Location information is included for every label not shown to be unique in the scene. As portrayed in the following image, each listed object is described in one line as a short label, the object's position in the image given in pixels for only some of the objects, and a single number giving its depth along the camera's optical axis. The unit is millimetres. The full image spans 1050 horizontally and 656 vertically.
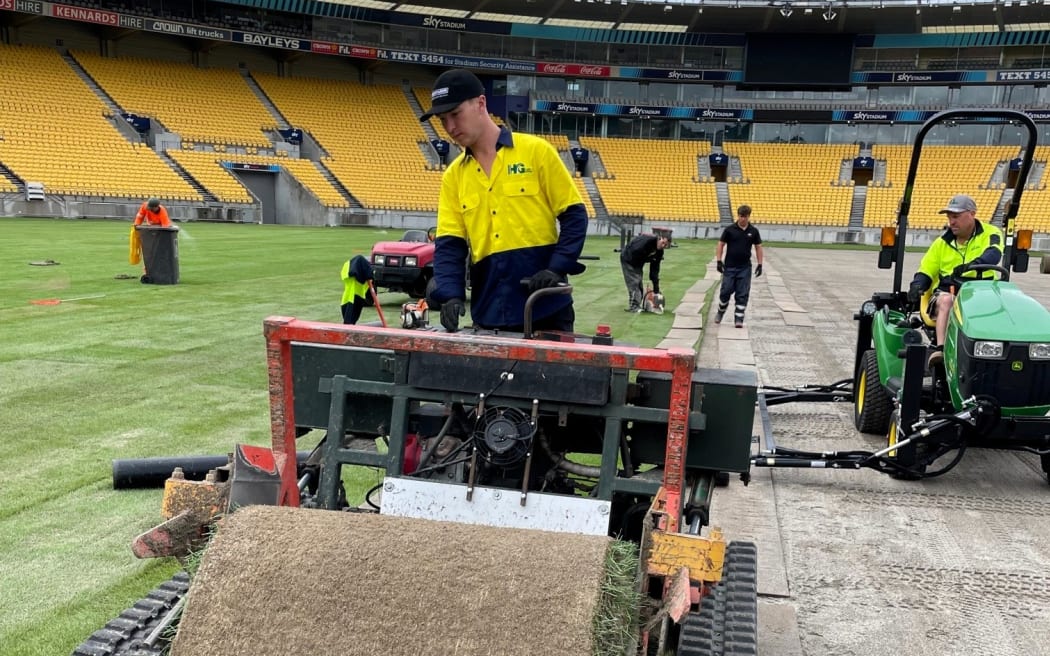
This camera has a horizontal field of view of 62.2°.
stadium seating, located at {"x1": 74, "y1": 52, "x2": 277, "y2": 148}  40656
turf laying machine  2363
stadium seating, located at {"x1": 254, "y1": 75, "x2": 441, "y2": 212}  42531
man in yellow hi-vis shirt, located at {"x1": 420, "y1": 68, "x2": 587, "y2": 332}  3646
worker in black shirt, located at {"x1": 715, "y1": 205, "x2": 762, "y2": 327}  12188
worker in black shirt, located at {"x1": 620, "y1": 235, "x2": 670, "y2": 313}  13336
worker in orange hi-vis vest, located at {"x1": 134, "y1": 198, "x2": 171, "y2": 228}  13719
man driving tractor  5789
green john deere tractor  5020
